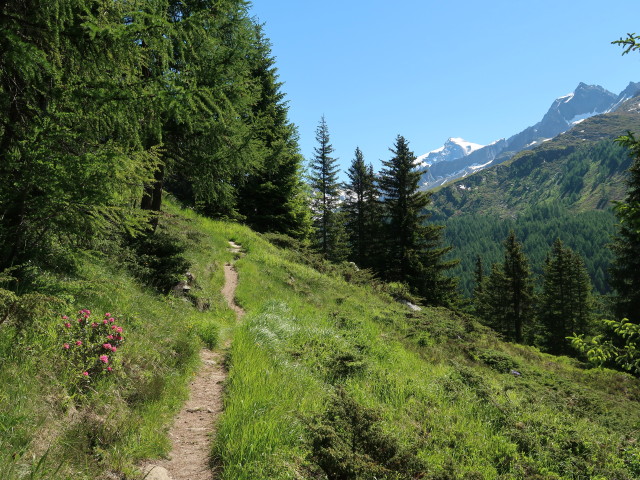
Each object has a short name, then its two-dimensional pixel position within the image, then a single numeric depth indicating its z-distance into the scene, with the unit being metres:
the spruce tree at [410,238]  32.69
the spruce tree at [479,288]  61.03
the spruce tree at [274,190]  26.97
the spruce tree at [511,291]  40.59
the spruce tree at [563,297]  45.50
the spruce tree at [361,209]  40.28
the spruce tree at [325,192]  39.75
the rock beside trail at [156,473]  3.55
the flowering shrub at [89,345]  4.16
